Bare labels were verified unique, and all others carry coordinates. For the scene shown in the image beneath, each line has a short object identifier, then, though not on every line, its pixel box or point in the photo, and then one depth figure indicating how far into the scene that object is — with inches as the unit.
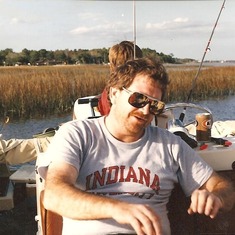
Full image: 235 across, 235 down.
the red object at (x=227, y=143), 89.4
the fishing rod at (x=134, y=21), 128.8
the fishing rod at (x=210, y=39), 159.0
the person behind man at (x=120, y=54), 119.4
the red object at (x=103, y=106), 113.4
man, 66.3
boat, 75.8
